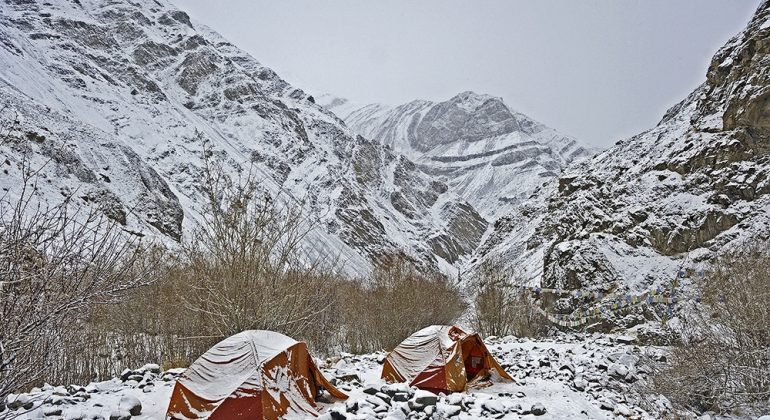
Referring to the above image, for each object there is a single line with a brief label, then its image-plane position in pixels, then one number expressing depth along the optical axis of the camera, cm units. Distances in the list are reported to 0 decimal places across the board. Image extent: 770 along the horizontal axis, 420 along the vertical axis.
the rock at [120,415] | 696
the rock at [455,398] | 929
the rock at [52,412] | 675
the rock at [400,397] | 895
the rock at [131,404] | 743
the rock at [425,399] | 878
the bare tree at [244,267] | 1138
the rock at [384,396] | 893
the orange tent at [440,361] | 1116
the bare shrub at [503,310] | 2714
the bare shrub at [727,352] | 935
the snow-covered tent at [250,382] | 769
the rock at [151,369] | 1013
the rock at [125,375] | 946
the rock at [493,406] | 895
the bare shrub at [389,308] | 2258
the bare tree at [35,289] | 480
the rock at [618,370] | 1303
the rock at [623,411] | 962
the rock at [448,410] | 828
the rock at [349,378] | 1132
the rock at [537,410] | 908
